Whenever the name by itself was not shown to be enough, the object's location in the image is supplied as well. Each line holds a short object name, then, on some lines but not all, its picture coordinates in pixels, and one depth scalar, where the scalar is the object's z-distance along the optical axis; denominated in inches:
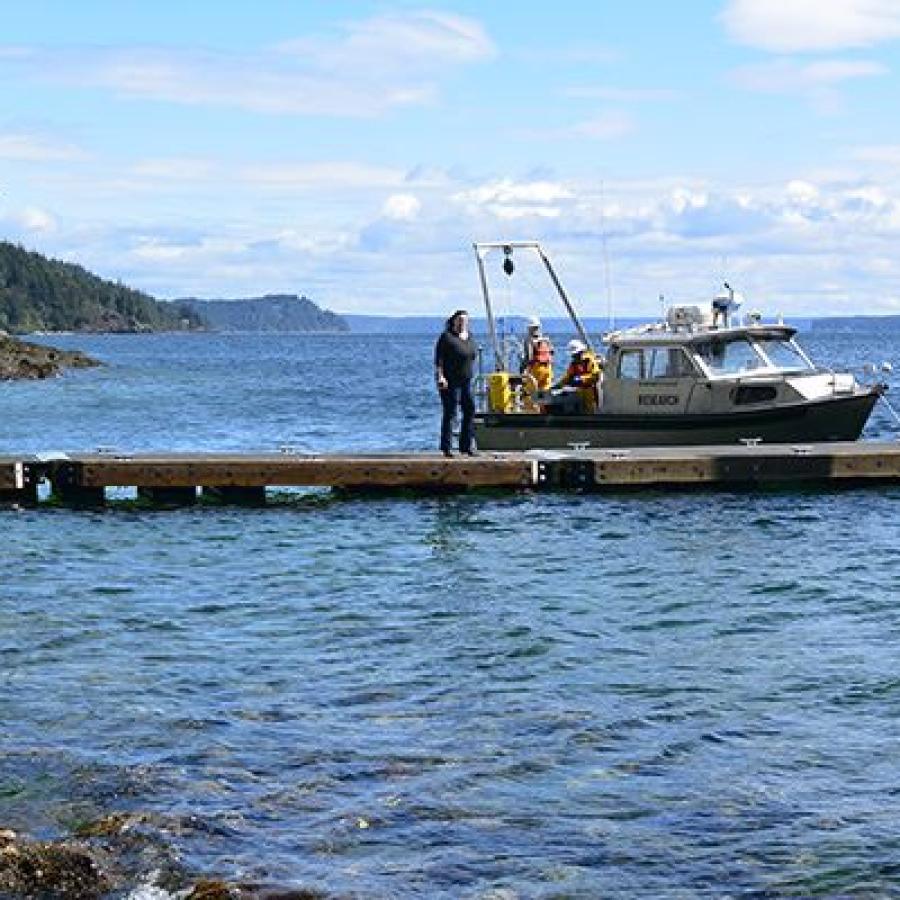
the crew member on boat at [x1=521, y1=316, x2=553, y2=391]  1119.6
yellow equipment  1100.5
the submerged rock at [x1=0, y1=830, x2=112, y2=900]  323.3
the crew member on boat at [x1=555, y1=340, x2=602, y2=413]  1093.8
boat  1031.6
